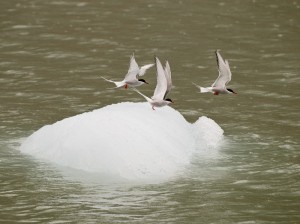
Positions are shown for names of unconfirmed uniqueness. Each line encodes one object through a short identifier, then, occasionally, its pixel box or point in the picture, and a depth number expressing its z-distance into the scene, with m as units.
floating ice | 26.61
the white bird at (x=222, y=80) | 27.30
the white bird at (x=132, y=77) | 28.23
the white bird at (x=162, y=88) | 26.67
